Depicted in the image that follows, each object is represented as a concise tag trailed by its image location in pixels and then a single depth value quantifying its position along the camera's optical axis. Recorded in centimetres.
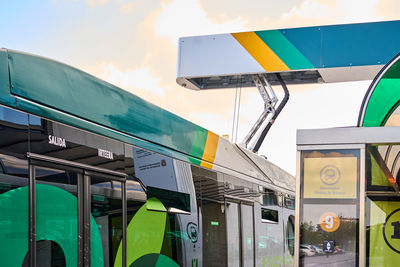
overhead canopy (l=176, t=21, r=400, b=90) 1096
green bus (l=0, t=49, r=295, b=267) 416
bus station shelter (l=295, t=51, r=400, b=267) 505
